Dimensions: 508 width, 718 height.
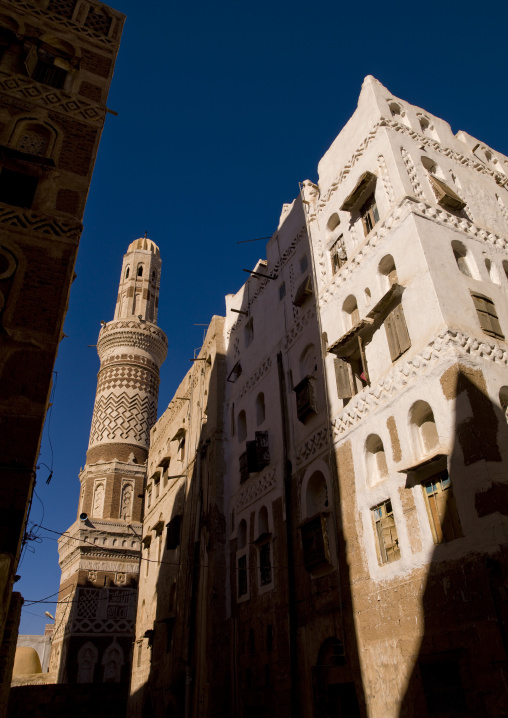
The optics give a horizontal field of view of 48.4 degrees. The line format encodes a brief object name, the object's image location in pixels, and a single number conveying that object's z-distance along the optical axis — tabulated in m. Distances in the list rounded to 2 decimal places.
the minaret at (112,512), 25.52
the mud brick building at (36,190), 8.37
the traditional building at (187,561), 15.40
